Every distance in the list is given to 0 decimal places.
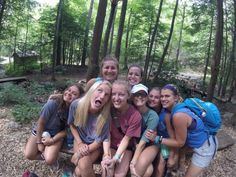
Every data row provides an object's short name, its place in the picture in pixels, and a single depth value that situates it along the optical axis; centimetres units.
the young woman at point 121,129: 190
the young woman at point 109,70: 230
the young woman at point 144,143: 194
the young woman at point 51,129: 220
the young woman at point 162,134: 200
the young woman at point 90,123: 194
